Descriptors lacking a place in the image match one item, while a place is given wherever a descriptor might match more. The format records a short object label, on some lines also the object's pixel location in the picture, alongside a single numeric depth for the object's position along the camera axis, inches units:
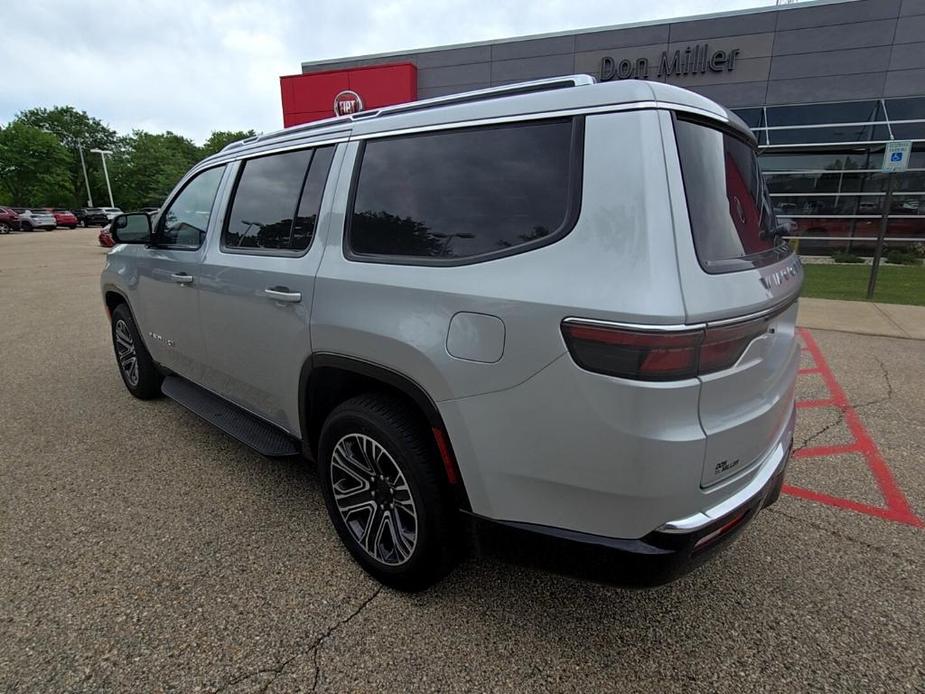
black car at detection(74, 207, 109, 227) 1770.4
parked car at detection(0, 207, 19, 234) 1317.7
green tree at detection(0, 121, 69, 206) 2207.2
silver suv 60.9
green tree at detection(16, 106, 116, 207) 2699.3
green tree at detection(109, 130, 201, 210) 2684.5
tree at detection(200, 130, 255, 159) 3501.0
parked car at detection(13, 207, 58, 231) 1417.3
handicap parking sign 312.7
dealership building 544.1
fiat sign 629.9
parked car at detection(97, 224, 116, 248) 763.5
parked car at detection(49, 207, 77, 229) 1614.2
